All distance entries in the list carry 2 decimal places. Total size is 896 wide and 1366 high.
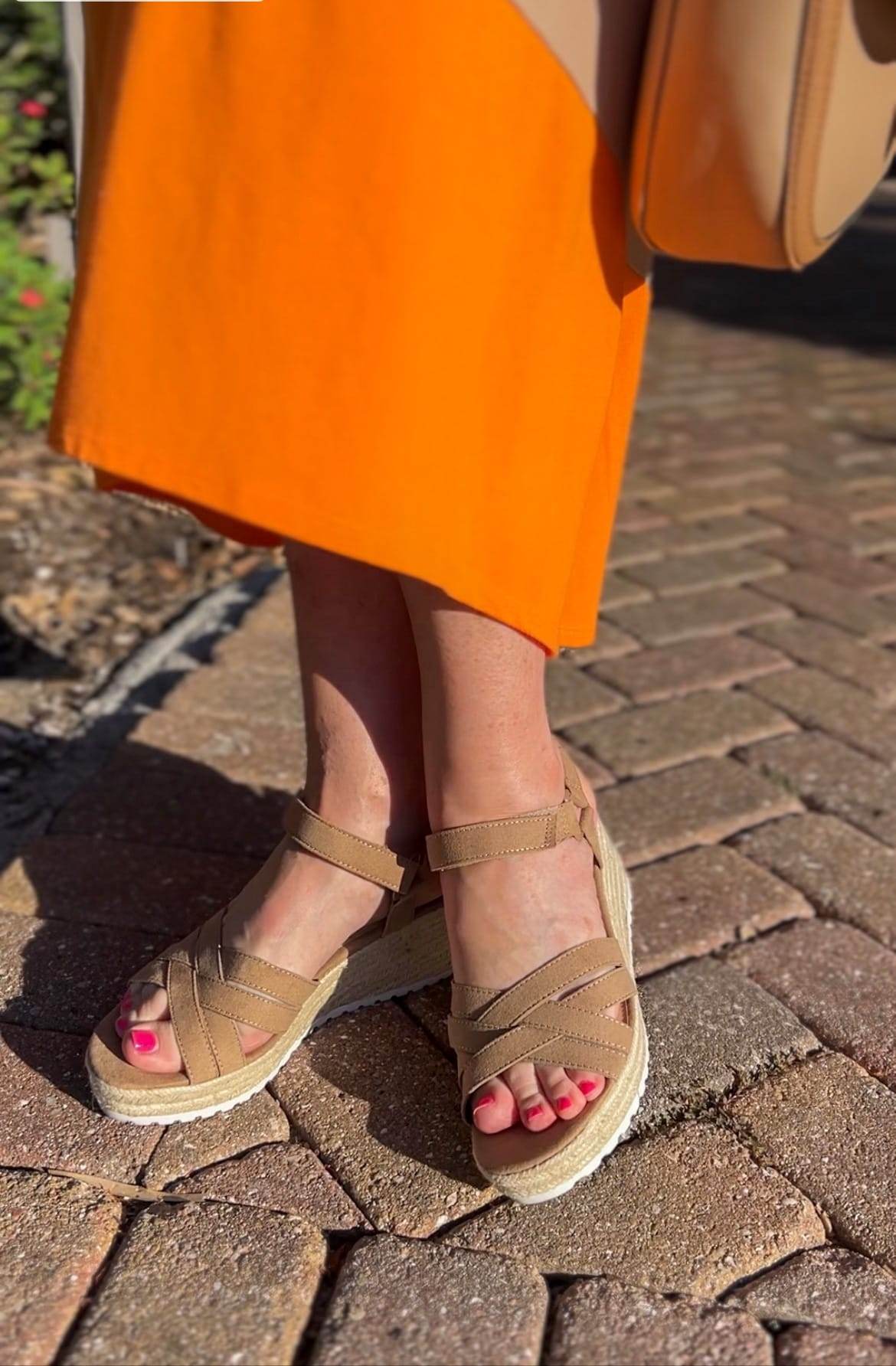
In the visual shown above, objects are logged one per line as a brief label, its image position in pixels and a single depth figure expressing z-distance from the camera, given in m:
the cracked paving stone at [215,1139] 1.20
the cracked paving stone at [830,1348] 1.03
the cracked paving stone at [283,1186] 1.16
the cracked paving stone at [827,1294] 1.07
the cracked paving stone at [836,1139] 1.18
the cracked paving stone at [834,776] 1.90
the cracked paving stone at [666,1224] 1.11
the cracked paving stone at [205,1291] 1.01
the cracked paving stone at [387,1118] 1.18
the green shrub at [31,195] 3.26
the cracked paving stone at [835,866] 1.66
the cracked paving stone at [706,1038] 1.33
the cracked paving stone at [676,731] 2.06
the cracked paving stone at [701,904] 1.59
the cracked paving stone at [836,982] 1.42
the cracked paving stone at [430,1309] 1.01
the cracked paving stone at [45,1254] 1.01
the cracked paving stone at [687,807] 1.82
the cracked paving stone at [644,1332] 1.02
